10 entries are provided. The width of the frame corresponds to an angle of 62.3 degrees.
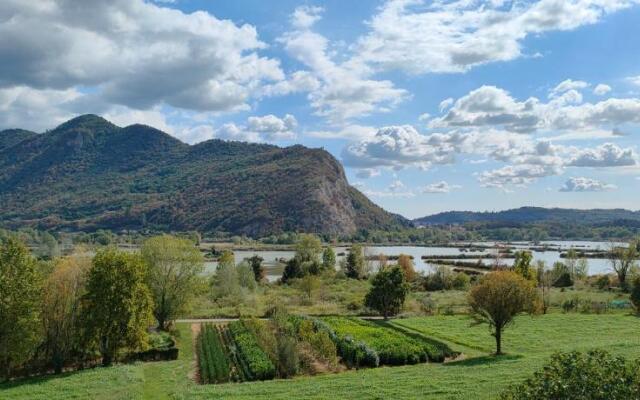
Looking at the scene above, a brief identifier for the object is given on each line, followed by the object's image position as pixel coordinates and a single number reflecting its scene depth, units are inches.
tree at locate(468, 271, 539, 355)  1562.5
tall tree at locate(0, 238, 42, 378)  1327.5
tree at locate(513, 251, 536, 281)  2738.7
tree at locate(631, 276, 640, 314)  2295.8
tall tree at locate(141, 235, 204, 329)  1988.2
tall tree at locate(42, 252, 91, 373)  1462.8
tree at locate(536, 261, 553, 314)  2719.7
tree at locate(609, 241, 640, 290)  3659.0
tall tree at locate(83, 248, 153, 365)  1481.3
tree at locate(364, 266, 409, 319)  2332.7
